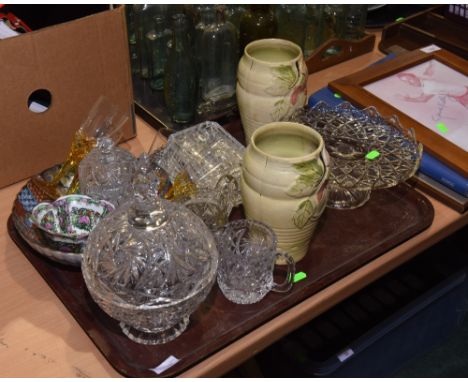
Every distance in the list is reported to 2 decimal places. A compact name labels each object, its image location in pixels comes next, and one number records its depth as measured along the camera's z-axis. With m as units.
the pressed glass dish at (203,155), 1.00
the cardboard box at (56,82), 0.97
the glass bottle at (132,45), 1.31
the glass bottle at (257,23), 1.24
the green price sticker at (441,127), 1.13
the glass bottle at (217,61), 1.21
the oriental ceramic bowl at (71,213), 0.90
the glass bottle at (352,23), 1.45
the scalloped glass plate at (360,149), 1.02
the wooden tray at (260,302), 0.78
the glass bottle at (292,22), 1.35
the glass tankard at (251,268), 0.85
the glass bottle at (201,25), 1.19
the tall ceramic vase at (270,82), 1.00
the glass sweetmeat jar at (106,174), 0.94
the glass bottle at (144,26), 1.26
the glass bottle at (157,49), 1.28
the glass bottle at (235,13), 1.27
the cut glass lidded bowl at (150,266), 0.76
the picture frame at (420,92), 1.08
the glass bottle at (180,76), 1.13
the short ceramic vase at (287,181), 0.81
